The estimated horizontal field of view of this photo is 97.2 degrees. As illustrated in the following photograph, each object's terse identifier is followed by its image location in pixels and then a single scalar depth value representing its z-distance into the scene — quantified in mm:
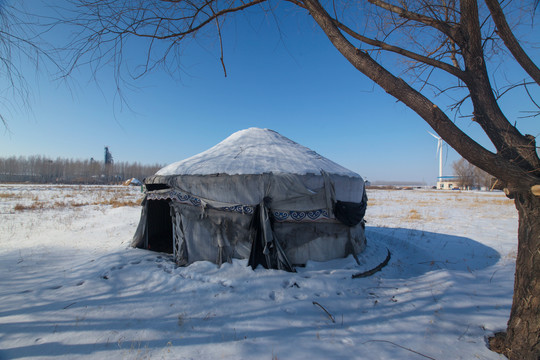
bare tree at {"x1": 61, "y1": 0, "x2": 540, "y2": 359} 1951
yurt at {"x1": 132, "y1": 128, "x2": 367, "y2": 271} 4355
